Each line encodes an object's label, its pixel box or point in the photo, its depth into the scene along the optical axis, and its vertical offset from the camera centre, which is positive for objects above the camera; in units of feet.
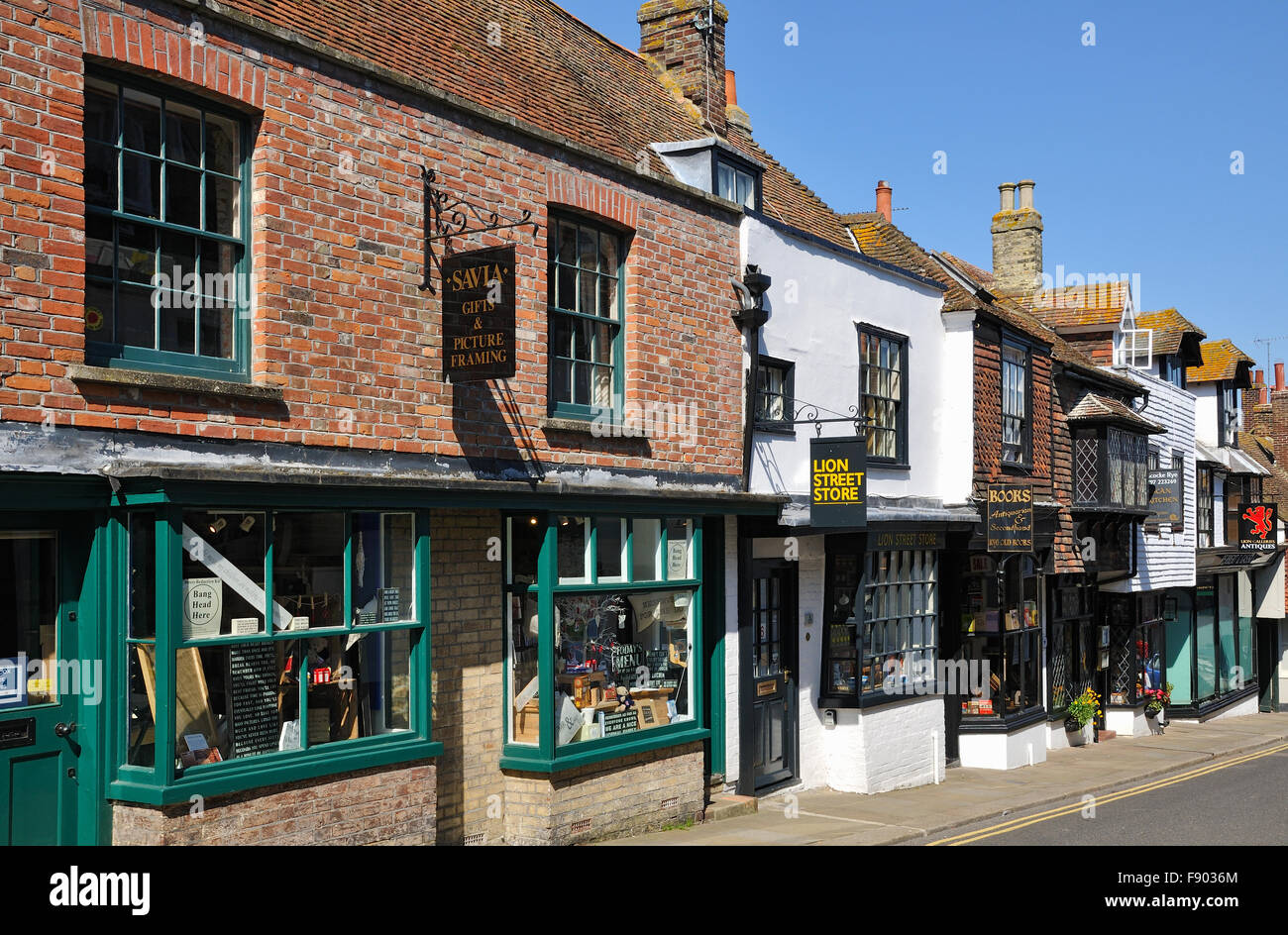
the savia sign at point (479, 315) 30.55 +4.92
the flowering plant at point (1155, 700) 86.36 -14.48
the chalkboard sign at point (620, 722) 37.47 -6.93
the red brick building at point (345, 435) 24.32 +1.73
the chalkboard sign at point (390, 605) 30.32 -2.58
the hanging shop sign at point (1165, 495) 86.07 +0.51
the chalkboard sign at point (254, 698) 26.50 -4.36
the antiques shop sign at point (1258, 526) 105.60 -2.12
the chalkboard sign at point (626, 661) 38.19 -5.07
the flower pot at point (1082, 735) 76.89 -15.13
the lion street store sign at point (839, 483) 45.11 +0.76
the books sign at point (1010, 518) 58.54 -0.76
